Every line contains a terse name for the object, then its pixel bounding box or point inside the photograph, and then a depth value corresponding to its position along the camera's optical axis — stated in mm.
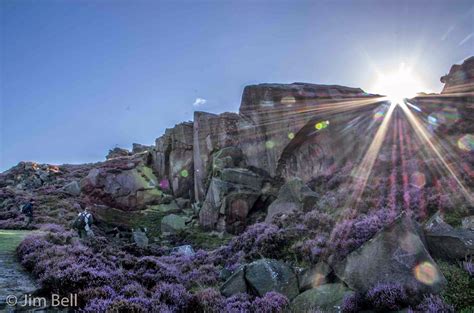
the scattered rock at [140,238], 27662
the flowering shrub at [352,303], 8070
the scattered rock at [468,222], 10466
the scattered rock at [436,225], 10129
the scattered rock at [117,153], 76500
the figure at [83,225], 19875
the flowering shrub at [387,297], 7645
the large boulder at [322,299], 8672
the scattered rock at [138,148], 77969
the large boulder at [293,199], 18969
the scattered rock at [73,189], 39812
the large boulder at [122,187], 40969
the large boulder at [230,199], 28734
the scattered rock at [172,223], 33531
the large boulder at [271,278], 10625
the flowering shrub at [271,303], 8906
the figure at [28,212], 25375
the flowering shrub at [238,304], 8859
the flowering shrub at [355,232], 10560
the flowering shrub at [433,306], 6750
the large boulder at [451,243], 8789
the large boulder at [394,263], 8117
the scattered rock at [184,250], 22486
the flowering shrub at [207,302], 9125
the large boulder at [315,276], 10281
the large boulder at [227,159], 33906
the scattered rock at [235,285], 11051
